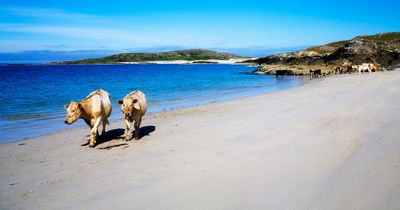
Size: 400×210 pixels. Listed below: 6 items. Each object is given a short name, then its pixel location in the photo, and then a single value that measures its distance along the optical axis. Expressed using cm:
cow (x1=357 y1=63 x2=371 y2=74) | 4594
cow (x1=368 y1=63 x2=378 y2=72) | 4625
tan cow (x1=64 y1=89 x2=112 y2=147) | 1121
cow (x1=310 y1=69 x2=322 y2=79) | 4968
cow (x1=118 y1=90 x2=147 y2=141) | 1179
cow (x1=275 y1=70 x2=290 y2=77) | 5669
